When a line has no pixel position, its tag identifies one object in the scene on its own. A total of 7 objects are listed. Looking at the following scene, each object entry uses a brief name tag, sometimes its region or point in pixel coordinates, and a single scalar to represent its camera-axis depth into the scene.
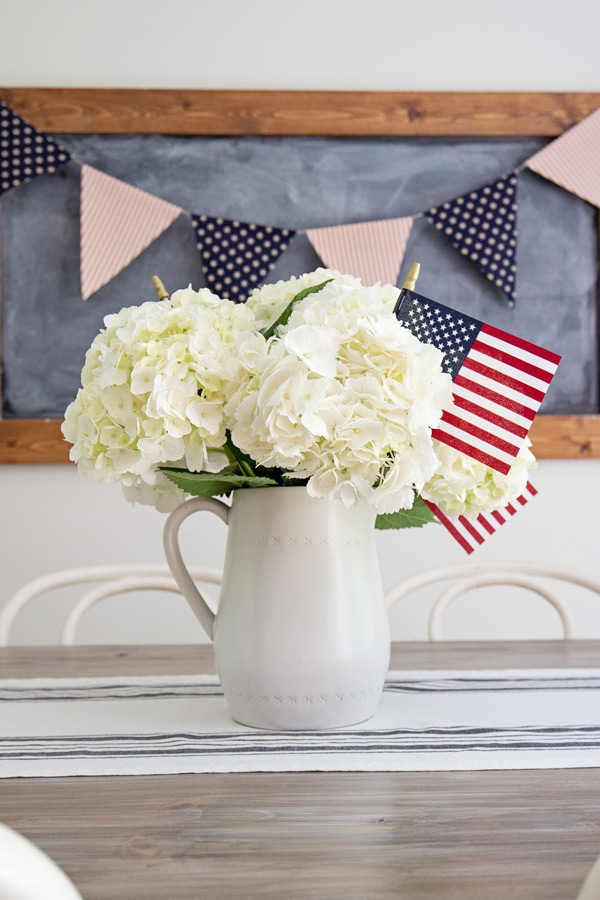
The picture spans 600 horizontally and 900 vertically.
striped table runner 0.59
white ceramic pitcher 0.66
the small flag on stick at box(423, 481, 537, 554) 0.82
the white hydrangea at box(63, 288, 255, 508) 0.62
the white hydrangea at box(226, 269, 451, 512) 0.59
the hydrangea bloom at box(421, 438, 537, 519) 0.70
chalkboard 1.92
